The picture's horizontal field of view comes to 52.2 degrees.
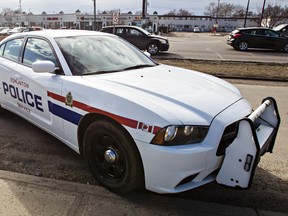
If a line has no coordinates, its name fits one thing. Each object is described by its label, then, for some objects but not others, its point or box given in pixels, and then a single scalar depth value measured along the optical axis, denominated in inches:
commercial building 2721.5
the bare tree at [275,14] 2004.2
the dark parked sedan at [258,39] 730.8
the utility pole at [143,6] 1526.8
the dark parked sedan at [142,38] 661.9
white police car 96.4
